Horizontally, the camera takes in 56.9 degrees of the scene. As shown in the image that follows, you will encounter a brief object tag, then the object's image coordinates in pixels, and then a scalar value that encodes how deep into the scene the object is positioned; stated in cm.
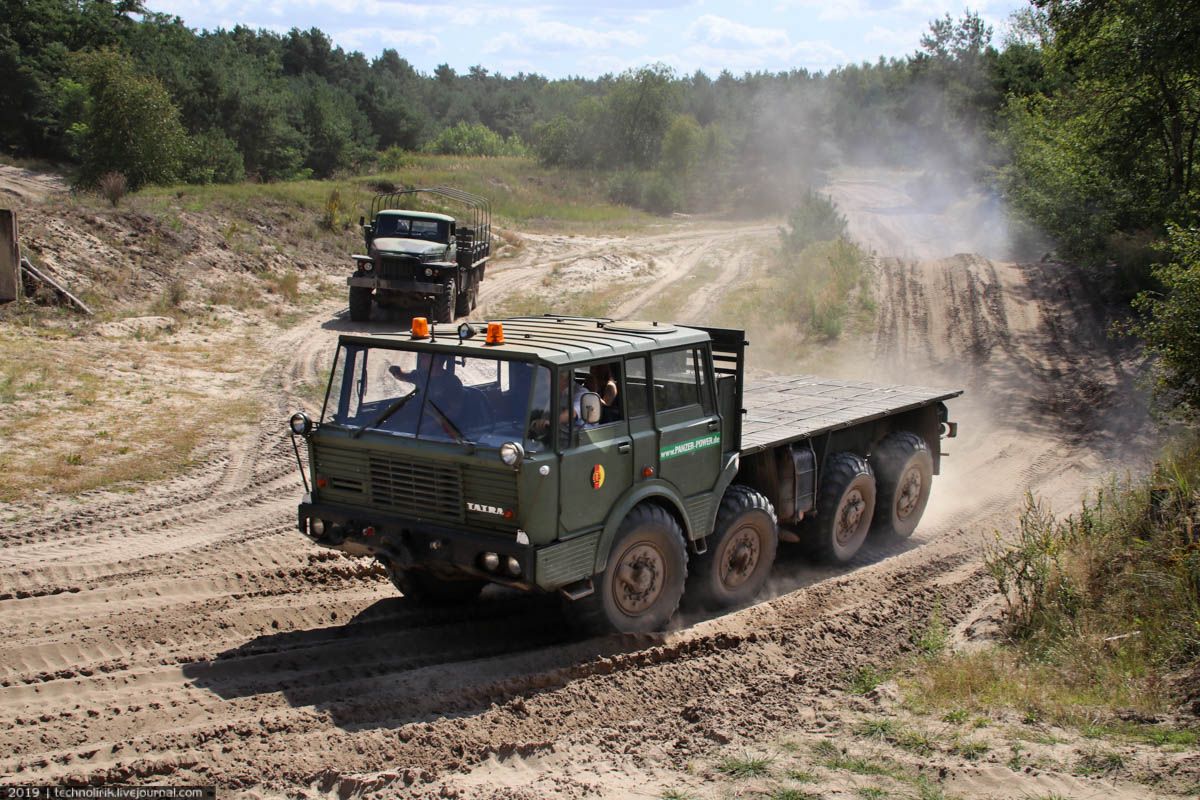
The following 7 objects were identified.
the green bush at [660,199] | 4975
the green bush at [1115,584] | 679
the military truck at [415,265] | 2097
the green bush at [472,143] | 6700
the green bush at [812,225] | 2970
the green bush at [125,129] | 2989
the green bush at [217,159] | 4016
